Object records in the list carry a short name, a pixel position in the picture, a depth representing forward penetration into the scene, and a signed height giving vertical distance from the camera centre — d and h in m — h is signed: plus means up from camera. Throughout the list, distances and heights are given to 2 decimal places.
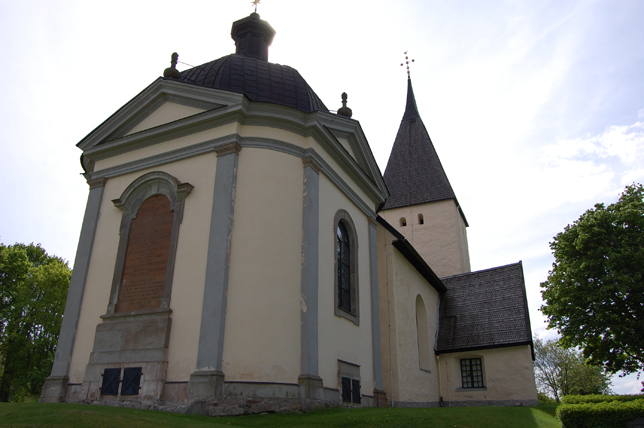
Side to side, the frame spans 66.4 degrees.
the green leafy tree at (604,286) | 18.55 +4.57
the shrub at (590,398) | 15.08 +0.42
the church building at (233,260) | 10.84 +3.63
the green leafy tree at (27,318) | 26.12 +4.54
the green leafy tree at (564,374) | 39.12 +3.00
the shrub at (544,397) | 38.71 +1.14
